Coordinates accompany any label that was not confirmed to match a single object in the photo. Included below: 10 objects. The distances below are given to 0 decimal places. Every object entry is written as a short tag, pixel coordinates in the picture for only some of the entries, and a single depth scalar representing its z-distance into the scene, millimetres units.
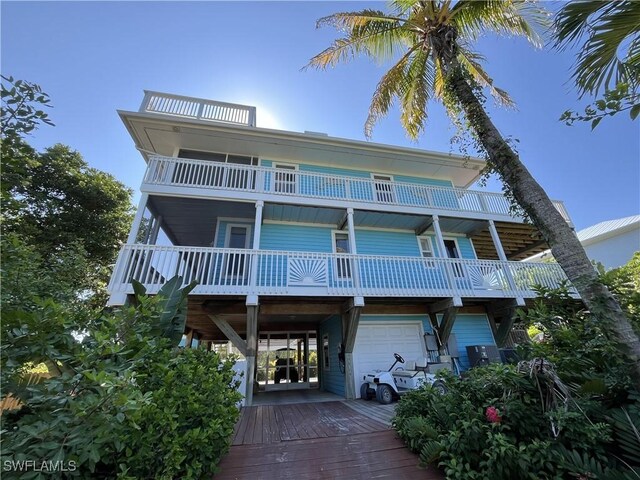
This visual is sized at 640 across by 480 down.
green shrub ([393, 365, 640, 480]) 2465
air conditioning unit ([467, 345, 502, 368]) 8121
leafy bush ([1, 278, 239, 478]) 1948
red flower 2860
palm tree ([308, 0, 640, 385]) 3300
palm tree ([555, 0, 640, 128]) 2289
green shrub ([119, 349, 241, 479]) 2461
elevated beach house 7176
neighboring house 15742
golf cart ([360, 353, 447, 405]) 6578
